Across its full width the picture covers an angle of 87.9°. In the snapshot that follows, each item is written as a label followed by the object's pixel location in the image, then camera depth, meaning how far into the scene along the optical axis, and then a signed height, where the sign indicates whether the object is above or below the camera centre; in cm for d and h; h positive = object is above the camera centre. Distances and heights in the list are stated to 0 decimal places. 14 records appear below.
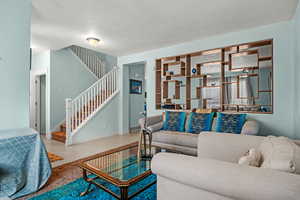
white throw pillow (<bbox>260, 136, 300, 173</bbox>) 81 -33
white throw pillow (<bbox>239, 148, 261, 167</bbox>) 105 -41
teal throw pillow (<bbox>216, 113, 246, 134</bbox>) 271 -42
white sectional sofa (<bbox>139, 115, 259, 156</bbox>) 241 -71
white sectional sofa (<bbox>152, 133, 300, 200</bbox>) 68 -41
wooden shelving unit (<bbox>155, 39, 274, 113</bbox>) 326 +63
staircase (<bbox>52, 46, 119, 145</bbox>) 391 -8
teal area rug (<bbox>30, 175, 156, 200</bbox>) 172 -109
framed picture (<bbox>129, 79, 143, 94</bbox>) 575 +48
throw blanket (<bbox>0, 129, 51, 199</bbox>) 175 -77
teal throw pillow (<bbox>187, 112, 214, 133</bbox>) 302 -46
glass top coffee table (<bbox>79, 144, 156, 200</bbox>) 142 -77
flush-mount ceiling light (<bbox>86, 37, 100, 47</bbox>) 343 +132
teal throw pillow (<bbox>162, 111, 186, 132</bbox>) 329 -48
